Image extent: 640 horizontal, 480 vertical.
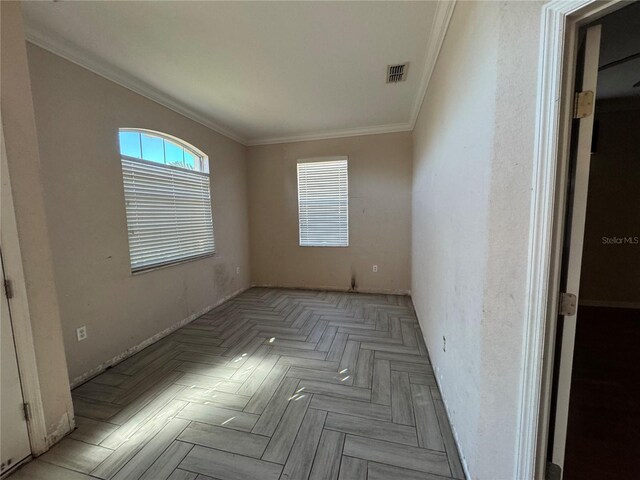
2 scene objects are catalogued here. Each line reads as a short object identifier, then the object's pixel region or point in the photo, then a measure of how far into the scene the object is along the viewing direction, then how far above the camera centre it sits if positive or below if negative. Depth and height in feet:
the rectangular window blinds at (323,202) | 13.70 +0.71
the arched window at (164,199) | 8.20 +0.75
